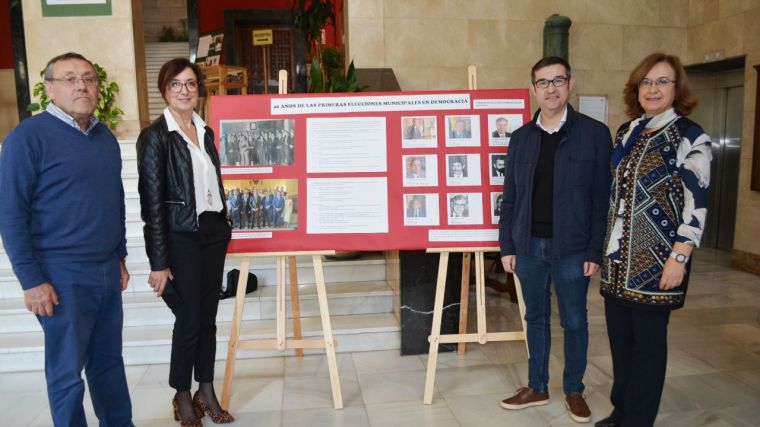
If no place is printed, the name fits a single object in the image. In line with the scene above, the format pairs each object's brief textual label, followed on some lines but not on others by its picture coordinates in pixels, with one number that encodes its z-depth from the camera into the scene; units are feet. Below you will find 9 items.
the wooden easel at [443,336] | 9.36
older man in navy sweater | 6.18
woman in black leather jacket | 7.55
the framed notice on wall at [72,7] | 19.19
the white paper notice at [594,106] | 20.62
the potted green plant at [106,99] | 18.72
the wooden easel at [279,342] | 9.21
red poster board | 9.22
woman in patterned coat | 6.67
